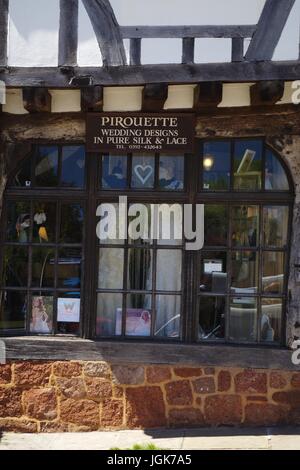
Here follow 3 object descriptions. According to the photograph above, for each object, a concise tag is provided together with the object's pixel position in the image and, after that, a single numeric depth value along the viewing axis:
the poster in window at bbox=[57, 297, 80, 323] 6.09
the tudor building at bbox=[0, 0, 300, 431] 5.73
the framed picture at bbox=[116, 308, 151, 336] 6.07
